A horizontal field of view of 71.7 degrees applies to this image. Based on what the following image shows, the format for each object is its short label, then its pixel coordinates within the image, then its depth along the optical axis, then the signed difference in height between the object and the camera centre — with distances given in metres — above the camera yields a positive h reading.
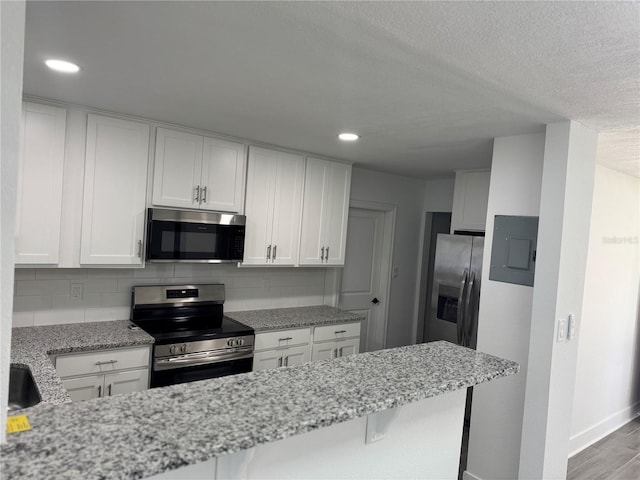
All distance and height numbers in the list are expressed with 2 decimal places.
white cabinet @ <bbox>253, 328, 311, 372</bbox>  3.51 -1.00
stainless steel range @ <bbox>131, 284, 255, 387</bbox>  3.01 -0.81
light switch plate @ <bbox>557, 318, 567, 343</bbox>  2.51 -0.48
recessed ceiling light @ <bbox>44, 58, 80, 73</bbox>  2.01 +0.67
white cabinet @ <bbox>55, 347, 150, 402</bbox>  2.65 -0.98
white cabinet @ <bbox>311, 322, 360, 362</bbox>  3.88 -1.00
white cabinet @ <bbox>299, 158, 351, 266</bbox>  3.99 +0.16
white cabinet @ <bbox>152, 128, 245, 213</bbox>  3.15 +0.36
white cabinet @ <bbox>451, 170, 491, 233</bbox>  4.21 +0.38
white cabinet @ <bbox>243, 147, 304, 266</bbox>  3.63 +0.16
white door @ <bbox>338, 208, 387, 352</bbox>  4.84 -0.49
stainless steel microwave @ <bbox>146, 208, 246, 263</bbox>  3.09 -0.12
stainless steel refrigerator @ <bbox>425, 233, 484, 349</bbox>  3.68 -0.45
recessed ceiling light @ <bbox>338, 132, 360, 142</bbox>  3.11 +0.67
